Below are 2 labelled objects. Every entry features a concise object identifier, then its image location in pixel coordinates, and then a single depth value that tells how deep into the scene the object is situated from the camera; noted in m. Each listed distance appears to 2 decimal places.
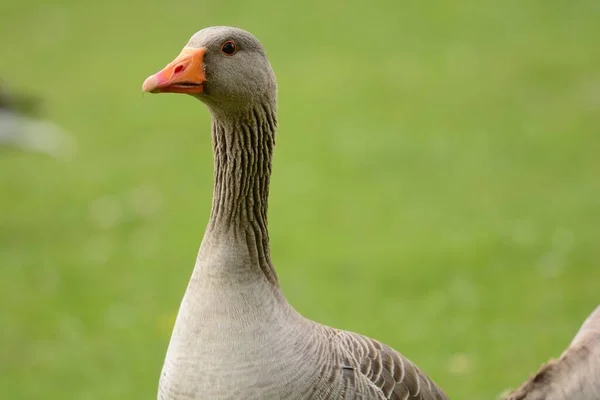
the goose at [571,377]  7.00
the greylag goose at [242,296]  7.30
